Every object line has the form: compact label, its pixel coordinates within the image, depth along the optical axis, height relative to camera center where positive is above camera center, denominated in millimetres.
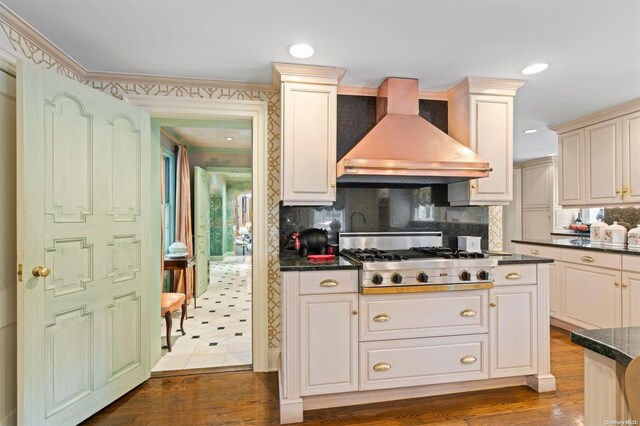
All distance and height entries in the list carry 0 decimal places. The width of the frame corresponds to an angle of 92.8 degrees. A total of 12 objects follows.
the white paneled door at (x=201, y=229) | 4961 -248
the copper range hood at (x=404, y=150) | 2139 +478
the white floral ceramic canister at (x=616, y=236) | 3279 -234
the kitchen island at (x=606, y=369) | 834 -444
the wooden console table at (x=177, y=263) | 3609 -577
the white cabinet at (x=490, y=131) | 2500 +692
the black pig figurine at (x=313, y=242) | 2404 -217
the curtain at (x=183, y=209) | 4477 +85
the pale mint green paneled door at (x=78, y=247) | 1635 -206
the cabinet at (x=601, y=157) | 3072 +634
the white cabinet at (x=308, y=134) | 2273 +612
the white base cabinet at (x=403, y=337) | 1963 -841
